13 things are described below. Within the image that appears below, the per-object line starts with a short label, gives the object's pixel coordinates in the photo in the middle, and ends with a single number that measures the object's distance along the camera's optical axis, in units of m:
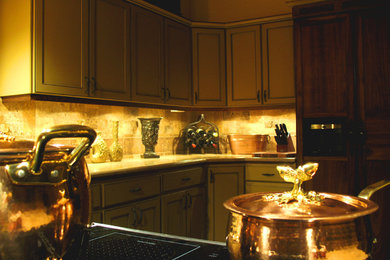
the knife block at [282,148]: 3.69
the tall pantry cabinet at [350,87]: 3.03
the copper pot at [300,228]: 0.37
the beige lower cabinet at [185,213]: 2.83
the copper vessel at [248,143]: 3.87
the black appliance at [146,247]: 0.58
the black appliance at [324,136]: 3.15
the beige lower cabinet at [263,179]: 3.27
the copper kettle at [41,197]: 0.37
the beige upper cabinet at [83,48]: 2.44
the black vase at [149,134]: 3.32
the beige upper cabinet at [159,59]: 3.21
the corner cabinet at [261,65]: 3.70
